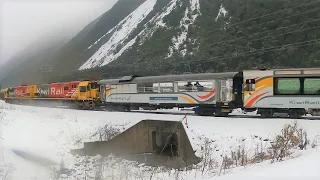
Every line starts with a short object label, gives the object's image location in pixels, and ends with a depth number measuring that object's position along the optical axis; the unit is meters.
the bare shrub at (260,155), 8.65
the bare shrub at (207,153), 10.30
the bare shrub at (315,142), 9.42
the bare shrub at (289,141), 8.82
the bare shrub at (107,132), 14.89
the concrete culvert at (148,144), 13.19
